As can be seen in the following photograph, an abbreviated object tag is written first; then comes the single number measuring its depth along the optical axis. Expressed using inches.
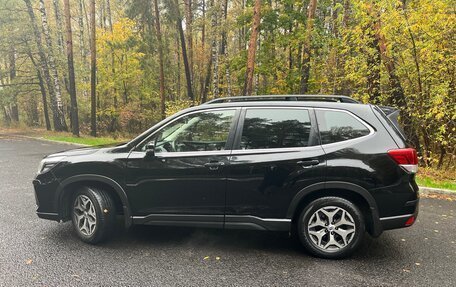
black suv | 145.2
